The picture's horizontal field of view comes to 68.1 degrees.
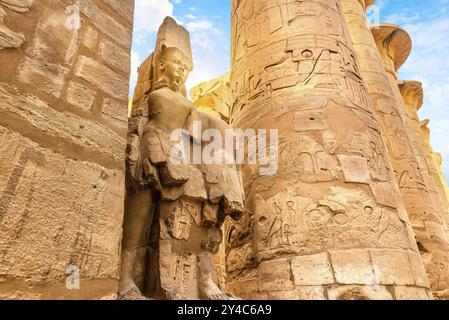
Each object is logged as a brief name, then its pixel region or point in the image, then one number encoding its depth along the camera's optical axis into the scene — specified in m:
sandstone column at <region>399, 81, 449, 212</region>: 7.55
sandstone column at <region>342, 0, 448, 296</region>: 5.77
